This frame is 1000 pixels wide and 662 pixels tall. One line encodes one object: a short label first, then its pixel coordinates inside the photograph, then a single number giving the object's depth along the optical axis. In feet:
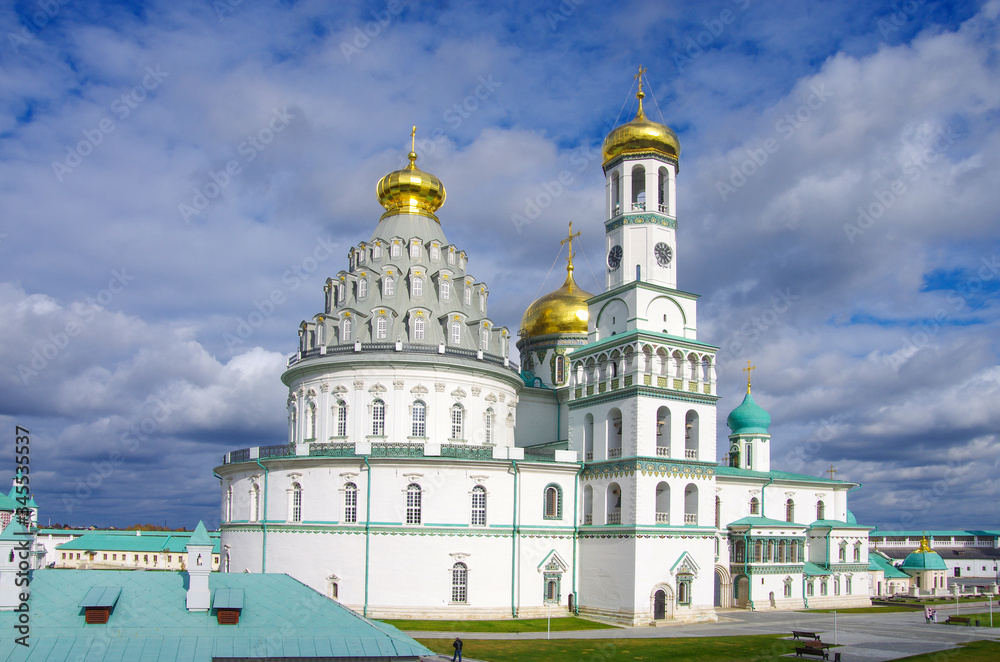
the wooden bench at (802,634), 111.38
